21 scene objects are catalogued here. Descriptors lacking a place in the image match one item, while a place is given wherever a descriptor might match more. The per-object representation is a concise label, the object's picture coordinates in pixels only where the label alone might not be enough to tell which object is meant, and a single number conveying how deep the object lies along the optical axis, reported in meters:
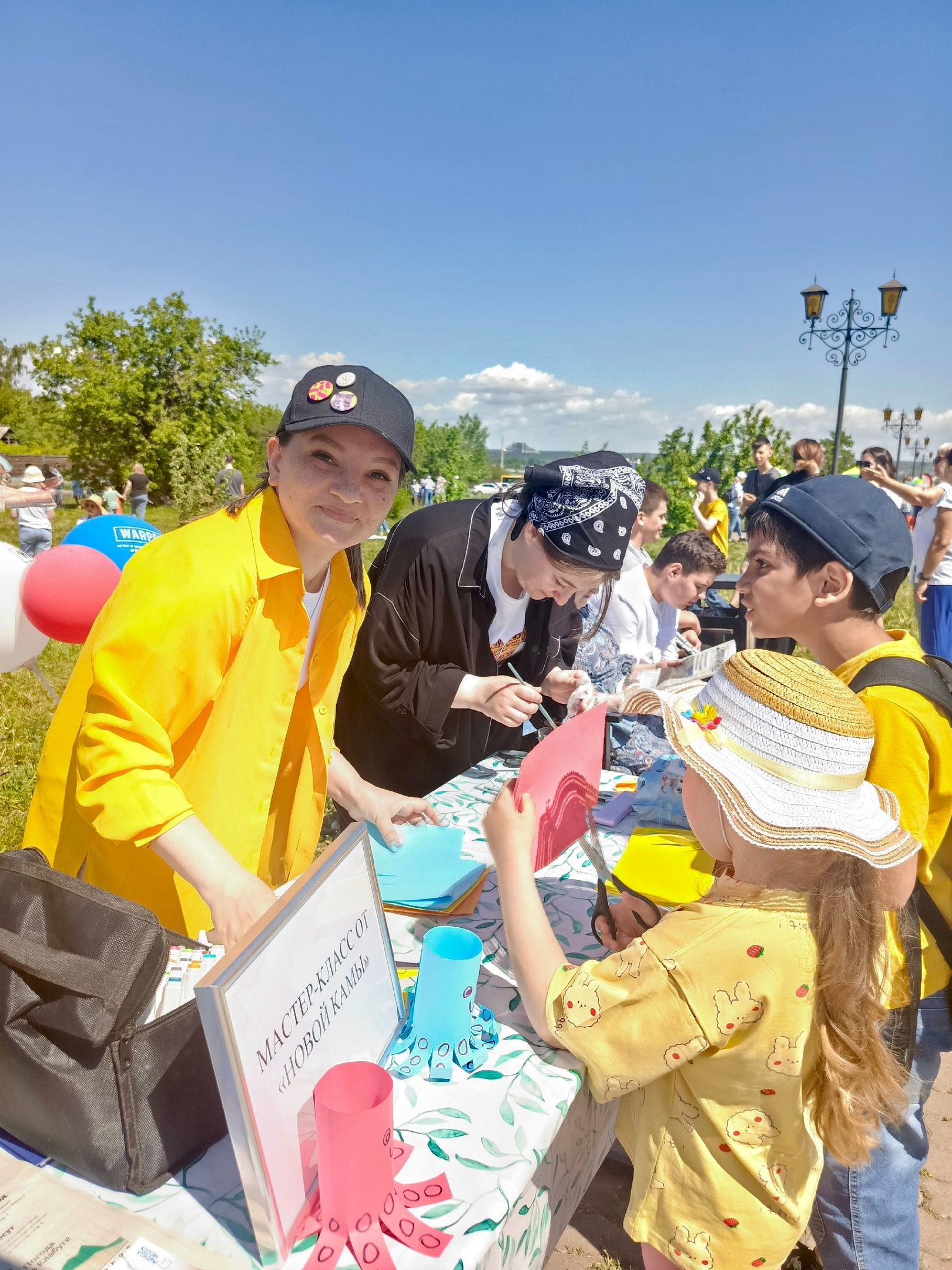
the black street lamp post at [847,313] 10.28
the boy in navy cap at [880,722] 1.40
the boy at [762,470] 8.93
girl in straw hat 1.03
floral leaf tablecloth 0.87
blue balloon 2.51
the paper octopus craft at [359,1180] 0.82
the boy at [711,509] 9.37
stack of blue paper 1.53
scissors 1.39
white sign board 0.78
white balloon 2.22
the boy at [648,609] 3.88
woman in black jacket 1.95
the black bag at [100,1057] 0.86
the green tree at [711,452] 21.75
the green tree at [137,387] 29.14
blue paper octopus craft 1.11
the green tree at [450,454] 56.80
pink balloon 2.11
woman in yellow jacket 1.11
